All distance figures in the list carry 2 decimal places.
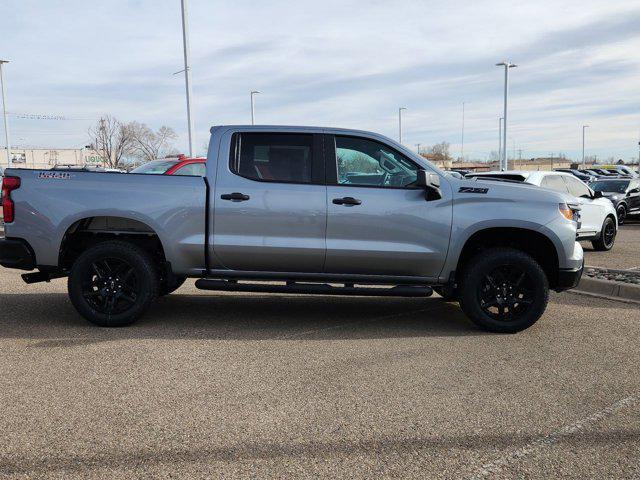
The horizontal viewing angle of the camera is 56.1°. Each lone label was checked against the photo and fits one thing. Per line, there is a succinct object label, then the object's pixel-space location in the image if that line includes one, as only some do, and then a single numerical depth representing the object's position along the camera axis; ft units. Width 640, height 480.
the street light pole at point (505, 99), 122.93
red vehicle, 39.17
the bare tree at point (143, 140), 213.66
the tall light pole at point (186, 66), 70.28
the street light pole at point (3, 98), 126.43
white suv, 39.42
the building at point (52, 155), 384.68
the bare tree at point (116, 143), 206.90
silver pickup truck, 19.30
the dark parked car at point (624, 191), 59.88
